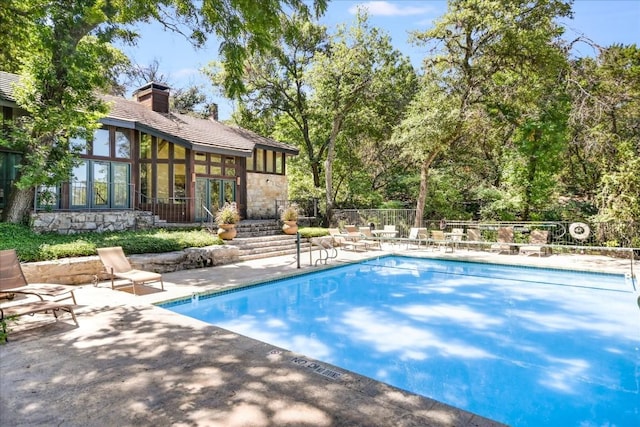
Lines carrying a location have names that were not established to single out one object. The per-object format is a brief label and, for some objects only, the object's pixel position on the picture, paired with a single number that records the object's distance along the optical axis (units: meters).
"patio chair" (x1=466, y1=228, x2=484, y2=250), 15.46
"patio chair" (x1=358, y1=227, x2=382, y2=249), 16.19
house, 13.02
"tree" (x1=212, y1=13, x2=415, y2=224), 19.58
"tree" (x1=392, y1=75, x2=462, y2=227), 15.42
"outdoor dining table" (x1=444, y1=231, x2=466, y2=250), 15.37
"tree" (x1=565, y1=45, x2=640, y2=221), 13.00
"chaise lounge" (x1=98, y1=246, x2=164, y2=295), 7.91
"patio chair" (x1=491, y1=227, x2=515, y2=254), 14.42
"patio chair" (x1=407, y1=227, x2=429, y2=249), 16.22
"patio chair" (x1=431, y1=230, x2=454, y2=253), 14.63
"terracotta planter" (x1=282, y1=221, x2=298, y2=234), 16.39
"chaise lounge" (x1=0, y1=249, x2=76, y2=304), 6.08
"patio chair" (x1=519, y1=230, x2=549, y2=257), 13.59
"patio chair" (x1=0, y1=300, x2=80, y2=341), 5.02
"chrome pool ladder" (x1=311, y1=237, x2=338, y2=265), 11.94
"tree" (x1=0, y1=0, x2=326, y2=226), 9.05
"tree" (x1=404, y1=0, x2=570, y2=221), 14.09
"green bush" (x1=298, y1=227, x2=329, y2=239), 16.52
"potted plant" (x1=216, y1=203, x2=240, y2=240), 13.59
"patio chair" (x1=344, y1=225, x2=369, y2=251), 15.93
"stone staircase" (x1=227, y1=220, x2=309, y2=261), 13.52
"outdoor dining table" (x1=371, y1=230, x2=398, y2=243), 17.00
